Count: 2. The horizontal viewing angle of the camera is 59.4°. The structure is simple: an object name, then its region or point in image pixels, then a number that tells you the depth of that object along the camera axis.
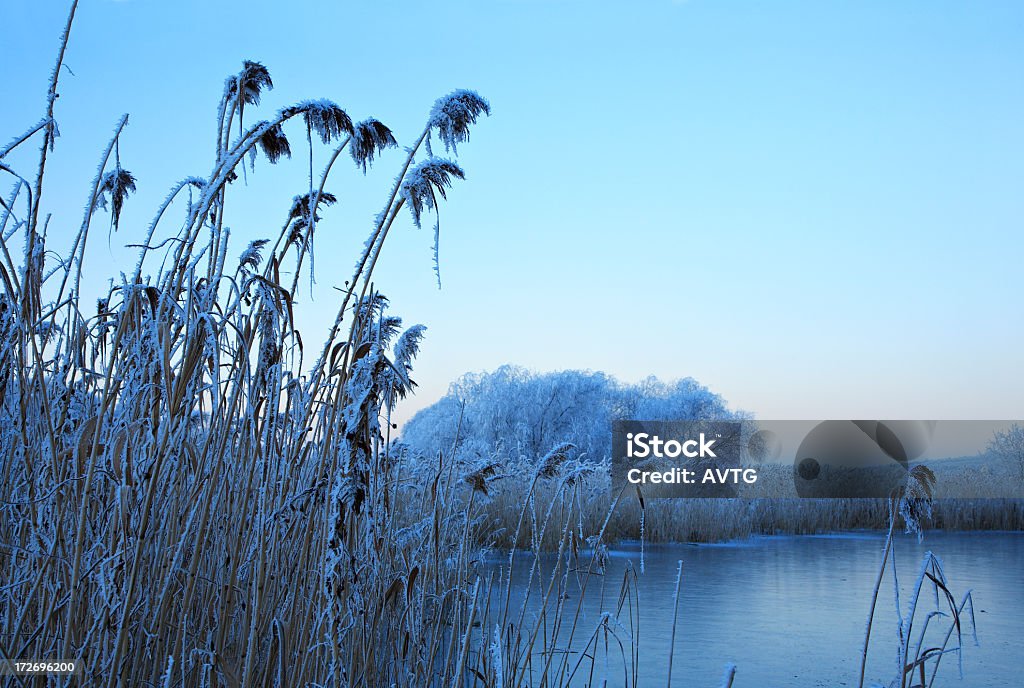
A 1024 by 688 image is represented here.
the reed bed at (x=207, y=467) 1.31
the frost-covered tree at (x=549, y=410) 18.03
